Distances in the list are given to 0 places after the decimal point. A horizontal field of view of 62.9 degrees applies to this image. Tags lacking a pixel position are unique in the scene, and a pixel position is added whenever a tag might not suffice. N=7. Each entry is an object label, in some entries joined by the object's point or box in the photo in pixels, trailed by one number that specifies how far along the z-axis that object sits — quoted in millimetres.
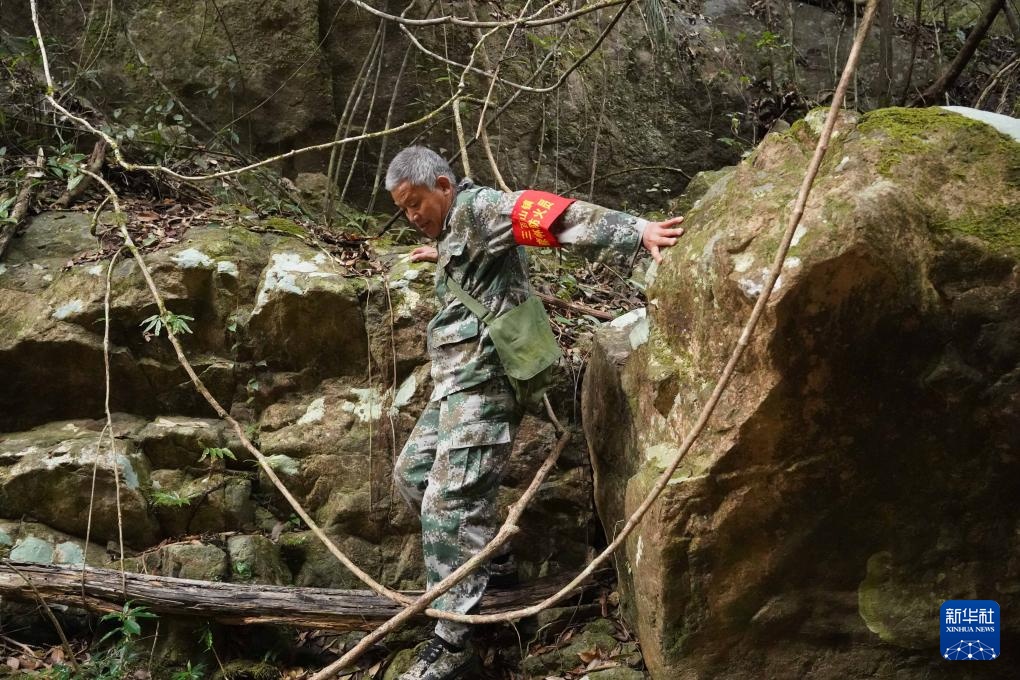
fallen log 4207
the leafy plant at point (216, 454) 4922
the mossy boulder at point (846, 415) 3117
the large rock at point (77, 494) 4723
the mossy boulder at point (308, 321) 5262
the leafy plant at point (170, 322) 4590
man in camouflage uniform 4000
